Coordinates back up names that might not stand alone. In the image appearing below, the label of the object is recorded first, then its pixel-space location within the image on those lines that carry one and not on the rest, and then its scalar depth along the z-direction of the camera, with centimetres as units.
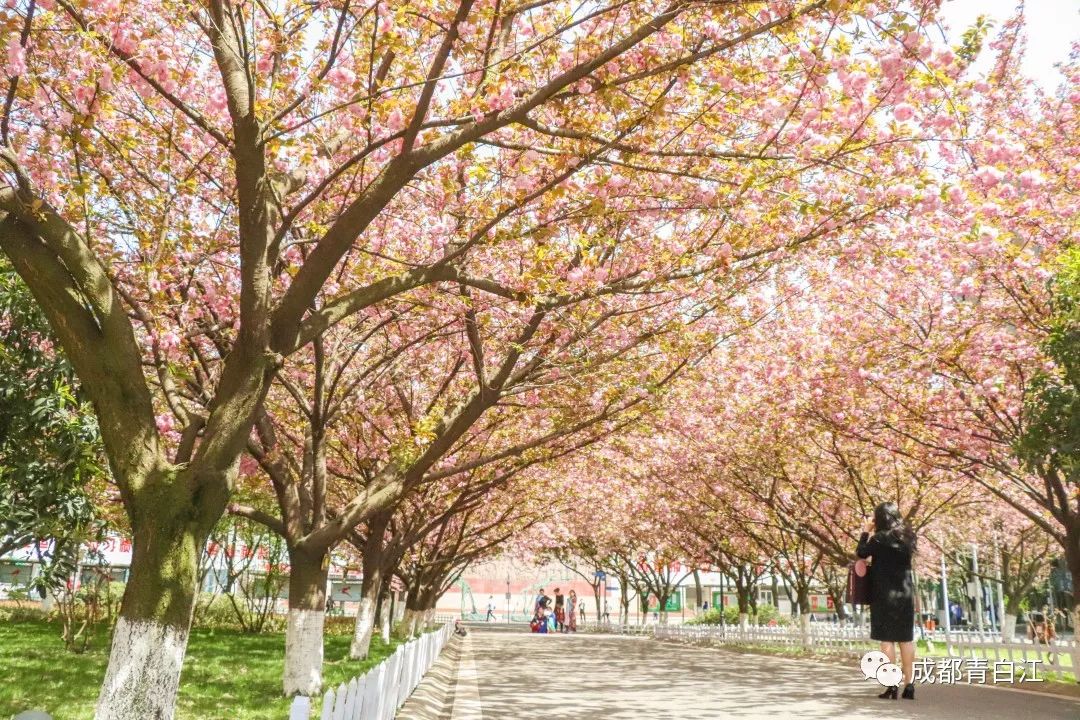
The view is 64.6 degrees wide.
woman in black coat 871
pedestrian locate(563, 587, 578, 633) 4659
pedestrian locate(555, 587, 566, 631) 4434
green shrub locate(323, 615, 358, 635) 3207
